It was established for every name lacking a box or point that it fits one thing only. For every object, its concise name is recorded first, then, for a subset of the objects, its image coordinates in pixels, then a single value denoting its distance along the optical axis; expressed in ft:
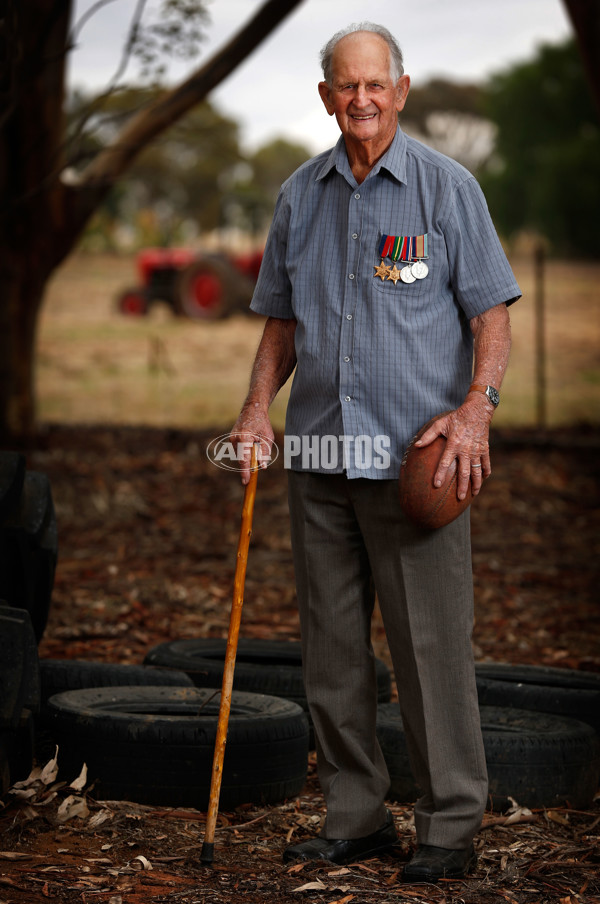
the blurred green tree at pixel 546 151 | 188.03
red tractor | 113.60
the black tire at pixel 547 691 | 29.50
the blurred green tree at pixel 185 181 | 211.20
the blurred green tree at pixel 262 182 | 163.12
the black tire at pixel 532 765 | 25.72
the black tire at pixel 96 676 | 29.19
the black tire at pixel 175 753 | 24.59
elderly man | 20.56
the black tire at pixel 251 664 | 30.50
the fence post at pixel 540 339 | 85.20
